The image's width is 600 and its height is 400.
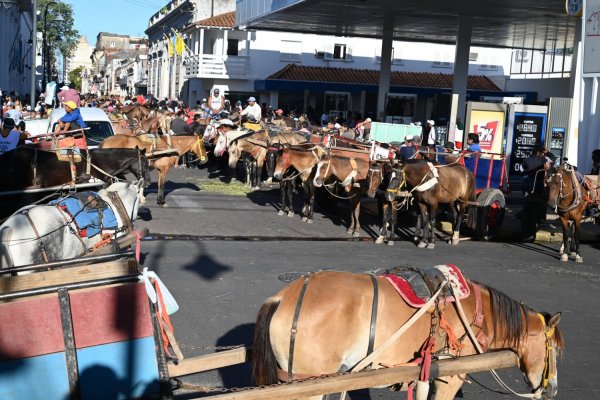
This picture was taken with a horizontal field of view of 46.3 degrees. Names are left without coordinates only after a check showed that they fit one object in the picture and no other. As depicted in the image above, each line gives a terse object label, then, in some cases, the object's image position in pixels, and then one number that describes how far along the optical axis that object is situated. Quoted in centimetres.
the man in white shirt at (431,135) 2402
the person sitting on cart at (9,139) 1416
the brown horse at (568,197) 1336
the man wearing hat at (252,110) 2841
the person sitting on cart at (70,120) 1636
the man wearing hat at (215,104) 3027
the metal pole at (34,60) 3058
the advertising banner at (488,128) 2003
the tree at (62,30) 8121
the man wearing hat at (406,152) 1650
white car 2016
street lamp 5441
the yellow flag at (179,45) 4609
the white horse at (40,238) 734
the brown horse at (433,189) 1448
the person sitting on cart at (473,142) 1731
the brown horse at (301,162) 1658
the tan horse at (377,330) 502
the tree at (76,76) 14412
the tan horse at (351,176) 1561
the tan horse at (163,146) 1781
